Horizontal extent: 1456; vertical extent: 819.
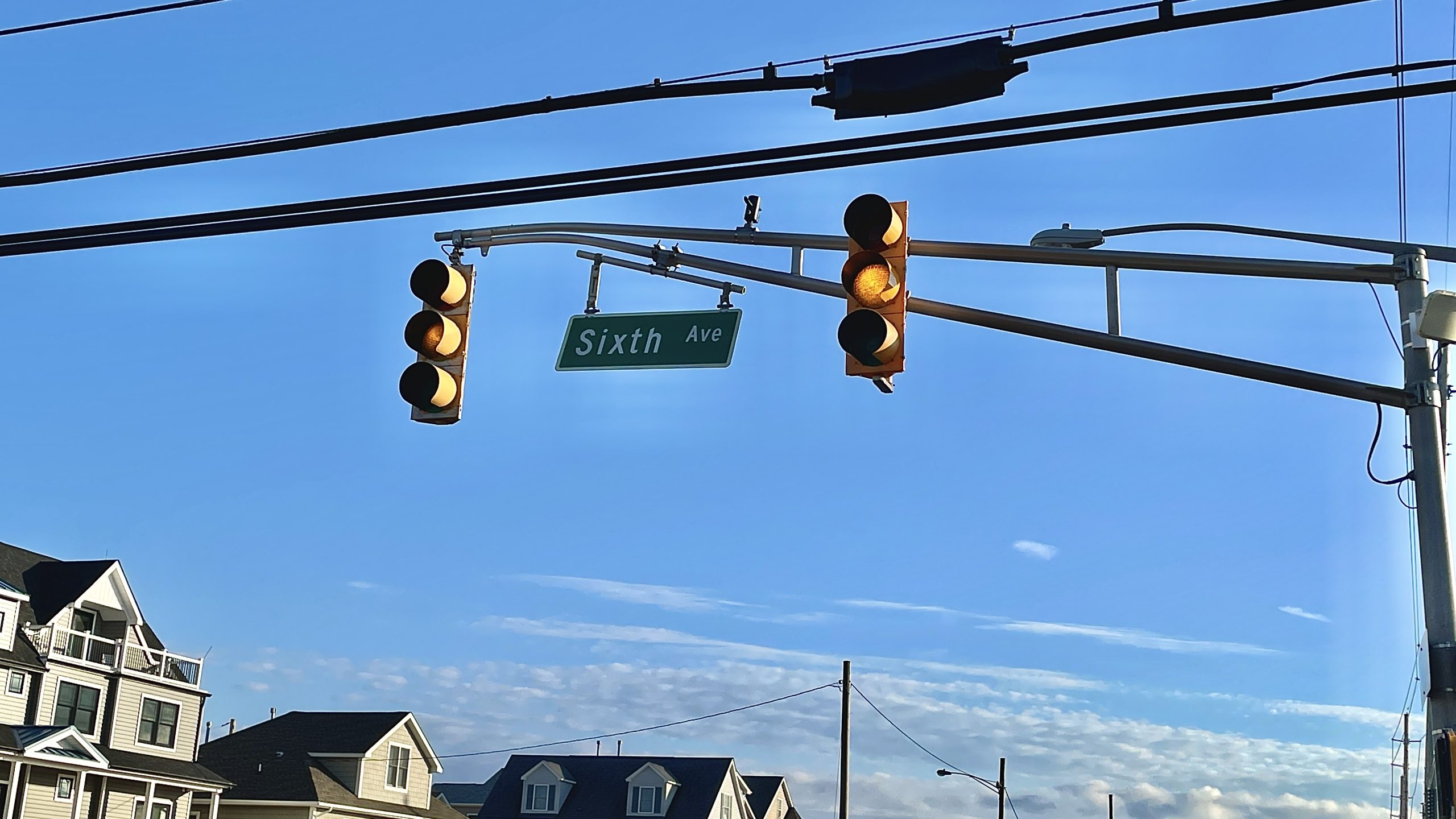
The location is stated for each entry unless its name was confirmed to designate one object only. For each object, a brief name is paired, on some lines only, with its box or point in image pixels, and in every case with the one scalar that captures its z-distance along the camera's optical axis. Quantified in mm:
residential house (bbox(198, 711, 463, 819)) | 45625
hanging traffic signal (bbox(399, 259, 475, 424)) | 9906
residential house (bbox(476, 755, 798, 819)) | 58938
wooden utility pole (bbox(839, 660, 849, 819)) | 37303
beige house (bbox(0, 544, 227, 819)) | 37719
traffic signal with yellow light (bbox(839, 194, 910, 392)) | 8445
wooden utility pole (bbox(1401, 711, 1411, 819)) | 57219
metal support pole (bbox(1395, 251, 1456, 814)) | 8805
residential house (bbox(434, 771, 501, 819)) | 85062
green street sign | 10391
